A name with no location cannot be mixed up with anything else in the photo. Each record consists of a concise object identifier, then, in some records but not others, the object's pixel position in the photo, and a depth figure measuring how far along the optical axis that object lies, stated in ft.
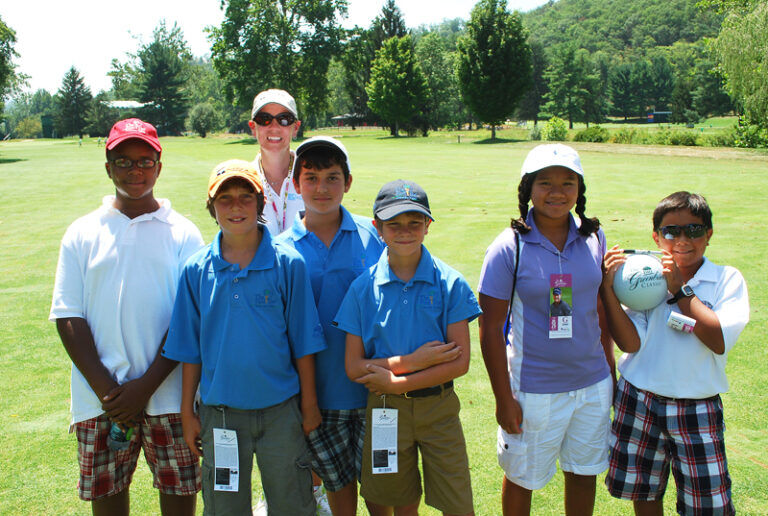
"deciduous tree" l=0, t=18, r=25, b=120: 107.14
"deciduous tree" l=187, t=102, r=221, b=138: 231.09
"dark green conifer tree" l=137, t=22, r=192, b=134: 243.19
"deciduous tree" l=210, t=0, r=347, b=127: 192.95
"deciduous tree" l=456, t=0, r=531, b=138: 147.33
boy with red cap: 8.87
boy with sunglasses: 8.75
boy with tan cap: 8.54
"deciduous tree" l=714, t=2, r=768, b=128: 83.61
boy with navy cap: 8.68
